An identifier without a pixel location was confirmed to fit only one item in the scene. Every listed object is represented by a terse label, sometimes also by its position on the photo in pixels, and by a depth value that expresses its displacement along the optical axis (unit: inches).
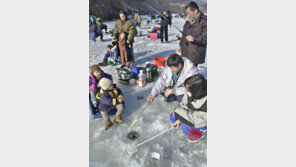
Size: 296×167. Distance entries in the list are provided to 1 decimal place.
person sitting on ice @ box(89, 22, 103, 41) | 294.0
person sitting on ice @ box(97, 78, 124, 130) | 90.6
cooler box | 328.5
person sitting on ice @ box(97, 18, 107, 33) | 356.8
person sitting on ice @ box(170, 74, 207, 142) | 61.4
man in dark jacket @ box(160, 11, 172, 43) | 252.7
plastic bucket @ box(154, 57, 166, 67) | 164.0
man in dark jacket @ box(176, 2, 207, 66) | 96.0
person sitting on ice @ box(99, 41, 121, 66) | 191.3
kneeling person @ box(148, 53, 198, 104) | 87.7
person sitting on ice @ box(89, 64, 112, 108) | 101.5
